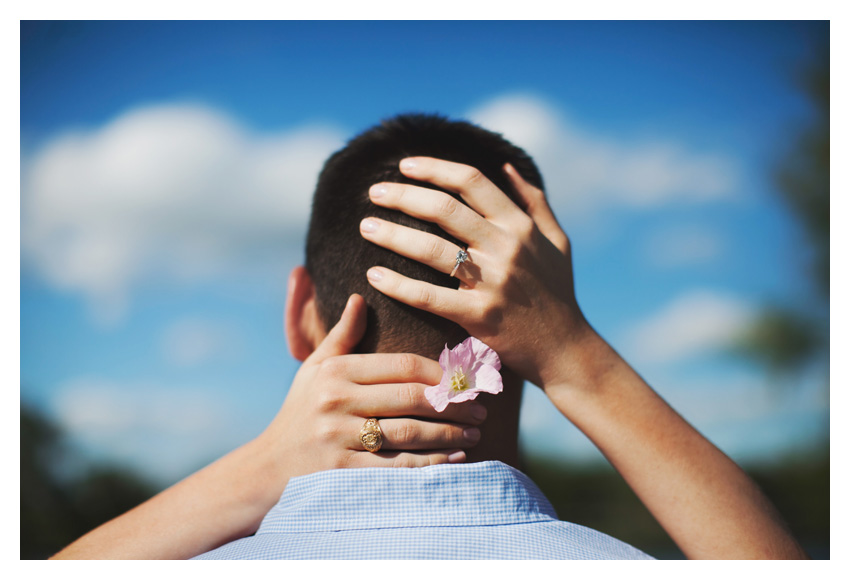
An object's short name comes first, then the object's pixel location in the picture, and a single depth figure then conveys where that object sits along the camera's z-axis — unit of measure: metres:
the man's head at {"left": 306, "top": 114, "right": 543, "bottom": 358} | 0.58
